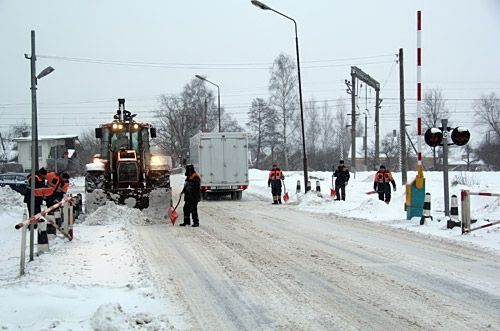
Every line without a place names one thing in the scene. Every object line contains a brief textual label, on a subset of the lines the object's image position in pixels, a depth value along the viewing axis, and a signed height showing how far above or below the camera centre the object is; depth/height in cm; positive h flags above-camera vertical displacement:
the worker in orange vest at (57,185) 1564 -63
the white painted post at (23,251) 738 -118
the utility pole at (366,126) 5270 +318
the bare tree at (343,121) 8698 +615
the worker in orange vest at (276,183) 2286 -96
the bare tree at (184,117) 7806 +636
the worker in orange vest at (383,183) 1933 -87
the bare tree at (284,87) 5784 +760
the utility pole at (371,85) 3962 +547
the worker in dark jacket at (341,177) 2092 -69
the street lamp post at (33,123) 824 +61
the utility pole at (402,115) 2727 +212
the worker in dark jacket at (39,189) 1441 -67
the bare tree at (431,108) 6300 +573
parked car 3172 -97
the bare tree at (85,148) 7498 +218
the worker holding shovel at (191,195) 1482 -93
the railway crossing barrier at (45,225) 744 -108
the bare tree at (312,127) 8538 +515
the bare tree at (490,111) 6406 +532
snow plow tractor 1622 -23
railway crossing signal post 1376 +44
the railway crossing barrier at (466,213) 1177 -120
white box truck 2569 -2
